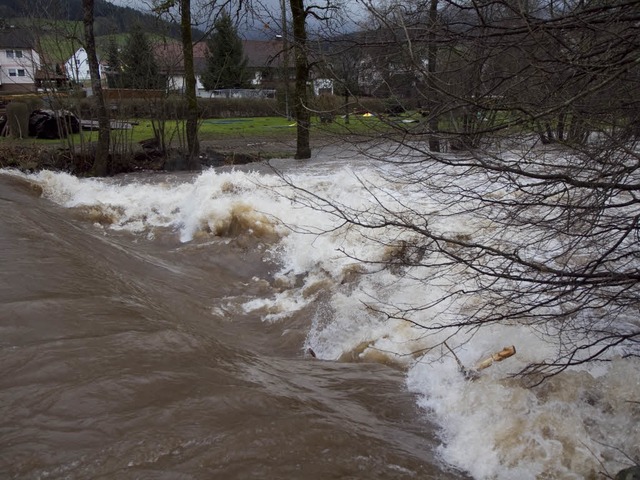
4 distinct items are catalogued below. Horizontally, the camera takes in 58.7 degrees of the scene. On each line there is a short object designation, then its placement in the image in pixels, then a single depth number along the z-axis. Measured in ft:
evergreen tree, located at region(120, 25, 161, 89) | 55.98
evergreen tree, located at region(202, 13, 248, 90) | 108.37
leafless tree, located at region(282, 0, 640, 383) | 10.80
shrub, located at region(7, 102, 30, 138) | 65.57
